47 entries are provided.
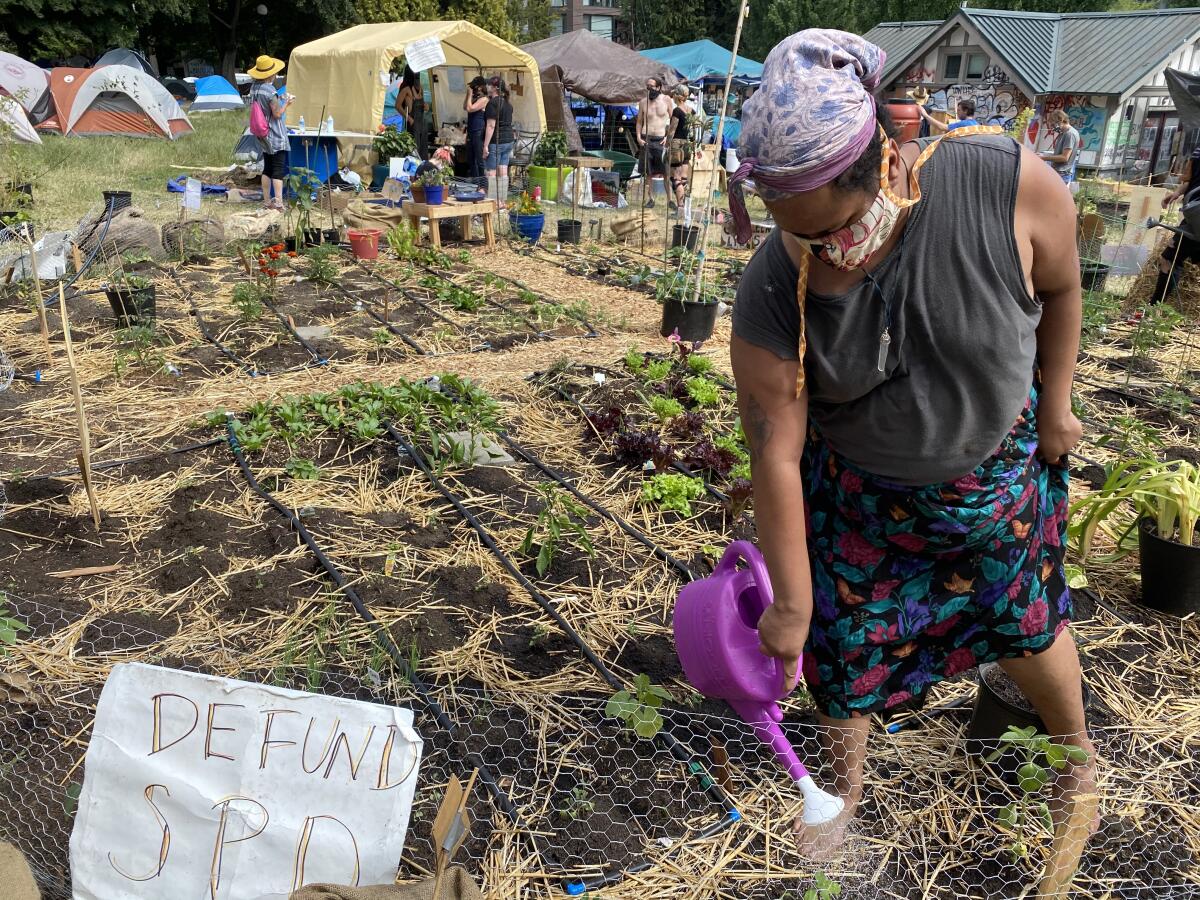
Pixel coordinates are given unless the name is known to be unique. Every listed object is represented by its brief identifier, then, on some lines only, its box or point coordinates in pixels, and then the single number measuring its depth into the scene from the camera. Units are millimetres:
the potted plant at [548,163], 12203
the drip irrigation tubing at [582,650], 1925
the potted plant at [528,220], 9188
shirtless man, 11859
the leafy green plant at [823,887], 1636
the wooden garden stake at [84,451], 2807
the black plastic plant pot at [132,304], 5273
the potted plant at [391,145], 11984
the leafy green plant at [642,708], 1893
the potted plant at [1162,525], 2674
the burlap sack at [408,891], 1358
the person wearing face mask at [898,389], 1331
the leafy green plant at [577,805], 1938
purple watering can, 1764
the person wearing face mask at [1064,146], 9281
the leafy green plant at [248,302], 5703
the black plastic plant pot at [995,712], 2002
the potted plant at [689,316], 5469
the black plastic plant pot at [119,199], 7381
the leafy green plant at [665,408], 4008
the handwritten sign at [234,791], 1459
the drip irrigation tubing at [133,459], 3465
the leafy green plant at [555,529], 2891
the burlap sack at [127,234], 7000
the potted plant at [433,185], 8266
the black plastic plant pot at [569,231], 9273
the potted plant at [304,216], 7418
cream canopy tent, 12102
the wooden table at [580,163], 11942
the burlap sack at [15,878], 1387
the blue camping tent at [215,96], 23531
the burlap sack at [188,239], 7531
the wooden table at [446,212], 8203
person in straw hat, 9297
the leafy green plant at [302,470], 3471
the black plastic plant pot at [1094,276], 6871
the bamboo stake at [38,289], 3282
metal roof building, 18906
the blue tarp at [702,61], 20125
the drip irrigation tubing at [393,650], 1936
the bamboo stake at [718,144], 4508
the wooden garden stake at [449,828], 1269
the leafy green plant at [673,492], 3316
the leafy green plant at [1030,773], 1753
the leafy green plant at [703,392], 4250
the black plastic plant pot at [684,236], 8395
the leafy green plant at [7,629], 1937
